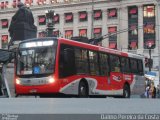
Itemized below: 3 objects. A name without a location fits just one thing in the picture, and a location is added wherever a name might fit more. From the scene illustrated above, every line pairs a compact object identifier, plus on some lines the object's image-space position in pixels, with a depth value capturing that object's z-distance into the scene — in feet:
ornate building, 279.49
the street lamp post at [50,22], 101.70
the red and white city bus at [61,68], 58.44
